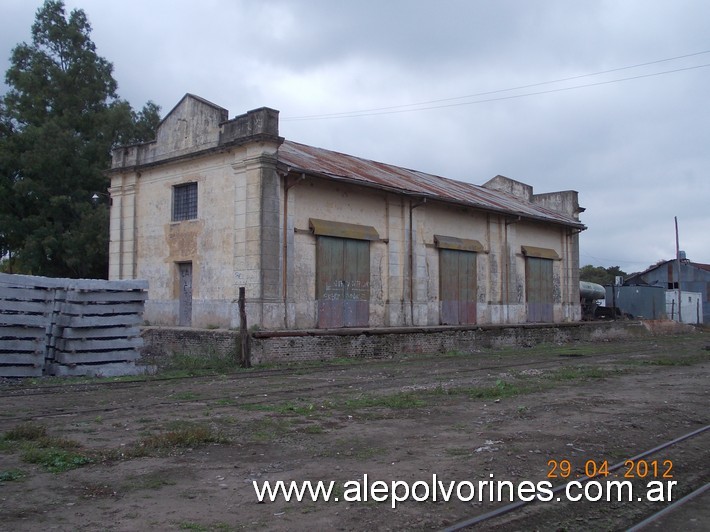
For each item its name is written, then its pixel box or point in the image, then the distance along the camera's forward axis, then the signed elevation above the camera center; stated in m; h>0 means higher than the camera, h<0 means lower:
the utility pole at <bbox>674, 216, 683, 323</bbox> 42.11 +4.22
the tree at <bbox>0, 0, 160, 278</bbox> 30.89 +8.28
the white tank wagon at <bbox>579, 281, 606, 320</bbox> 40.31 +1.24
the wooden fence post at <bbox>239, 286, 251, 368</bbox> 16.61 -0.55
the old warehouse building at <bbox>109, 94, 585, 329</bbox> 19.72 +2.83
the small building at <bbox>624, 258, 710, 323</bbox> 52.09 +3.14
